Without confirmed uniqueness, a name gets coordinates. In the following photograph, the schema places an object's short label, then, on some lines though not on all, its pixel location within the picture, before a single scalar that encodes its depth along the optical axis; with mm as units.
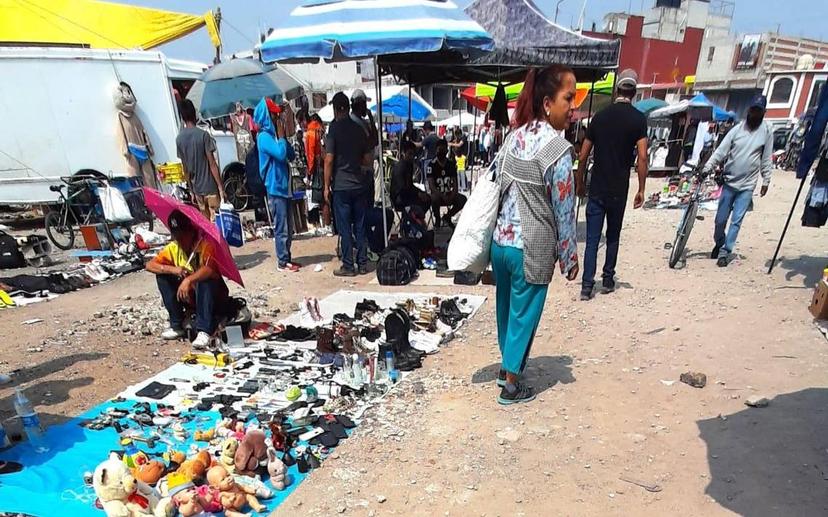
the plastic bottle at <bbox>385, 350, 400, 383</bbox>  3861
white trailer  9078
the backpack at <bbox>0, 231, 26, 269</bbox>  7269
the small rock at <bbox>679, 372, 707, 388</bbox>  3500
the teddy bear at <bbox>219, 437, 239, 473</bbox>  2822
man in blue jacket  6578
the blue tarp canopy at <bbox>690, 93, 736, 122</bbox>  18880
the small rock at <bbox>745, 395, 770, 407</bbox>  3213
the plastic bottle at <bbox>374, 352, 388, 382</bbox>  3857
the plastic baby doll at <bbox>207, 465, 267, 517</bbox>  2508
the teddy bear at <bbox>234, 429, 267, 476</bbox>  2768
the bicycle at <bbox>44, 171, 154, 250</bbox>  8070
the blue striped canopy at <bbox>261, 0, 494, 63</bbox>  5340
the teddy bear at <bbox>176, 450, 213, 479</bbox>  2676
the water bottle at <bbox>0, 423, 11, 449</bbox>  3076
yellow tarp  12617
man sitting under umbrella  4340
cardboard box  4305
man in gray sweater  5941
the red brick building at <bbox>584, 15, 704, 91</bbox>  39188
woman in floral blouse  2895
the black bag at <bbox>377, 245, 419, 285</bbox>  6176
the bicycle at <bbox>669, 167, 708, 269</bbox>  6322
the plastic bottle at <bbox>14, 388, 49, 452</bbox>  3176
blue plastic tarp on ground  2572
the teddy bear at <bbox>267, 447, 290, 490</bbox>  2699
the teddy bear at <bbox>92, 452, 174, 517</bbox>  2342
